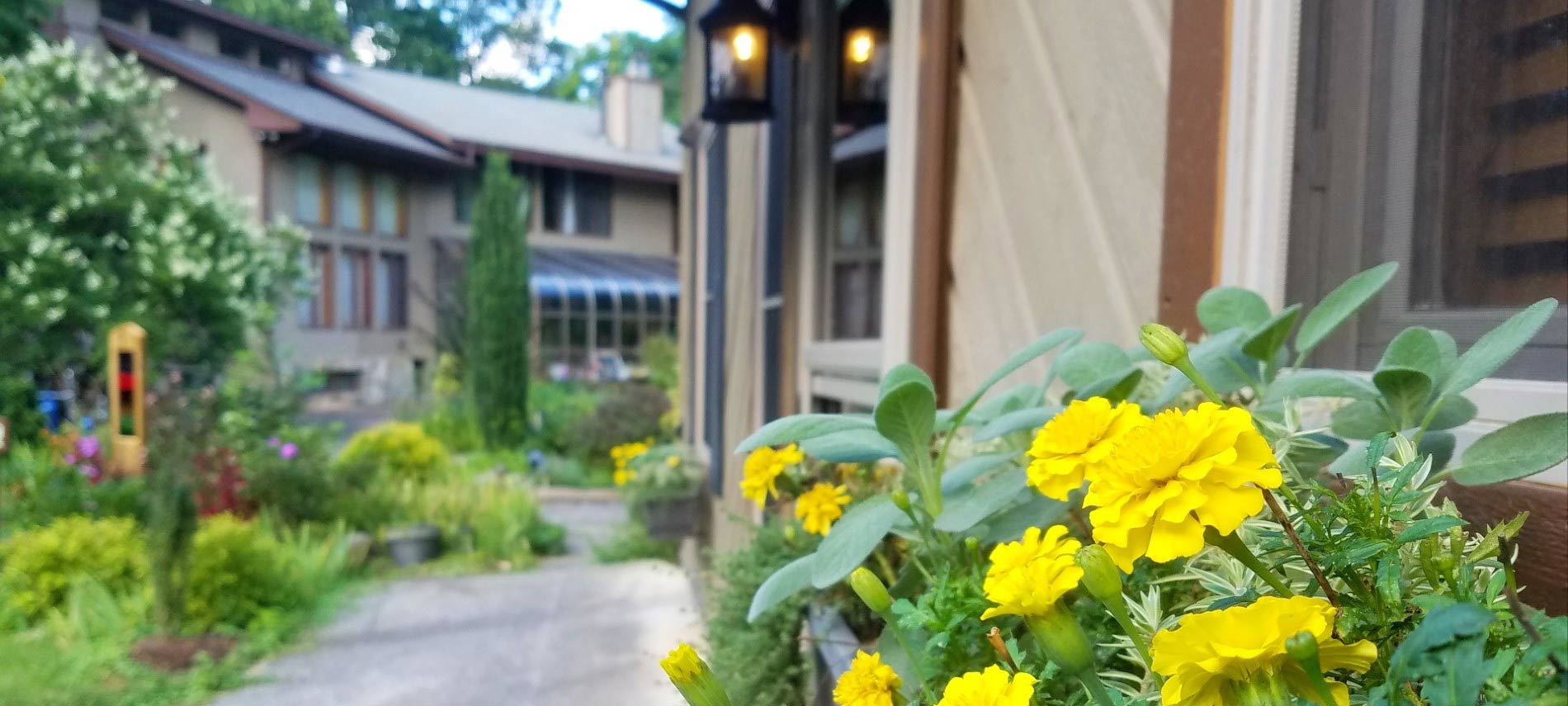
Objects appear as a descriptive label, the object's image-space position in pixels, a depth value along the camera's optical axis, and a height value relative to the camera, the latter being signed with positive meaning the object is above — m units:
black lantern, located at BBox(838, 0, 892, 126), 2.77 +0.74
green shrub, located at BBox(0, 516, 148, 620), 3.84 -1.03
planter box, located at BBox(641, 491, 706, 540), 5.31 -1.11
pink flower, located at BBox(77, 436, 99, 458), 5.20 -0.75
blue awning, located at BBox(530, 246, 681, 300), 14.36 +0.61
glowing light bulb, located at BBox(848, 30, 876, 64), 2.80 +0.79
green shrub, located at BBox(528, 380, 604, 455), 10.36 -1.15
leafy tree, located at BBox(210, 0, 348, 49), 18.70 +5.85
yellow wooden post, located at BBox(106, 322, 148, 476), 5.13 -0.49
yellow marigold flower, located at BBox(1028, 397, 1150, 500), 0.53 -0.06
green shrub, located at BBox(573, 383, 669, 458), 9.73 -1.07
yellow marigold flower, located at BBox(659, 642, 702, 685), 0.63 -0.23
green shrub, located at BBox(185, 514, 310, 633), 3.80 -1.11
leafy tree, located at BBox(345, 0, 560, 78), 21.88 +6.65
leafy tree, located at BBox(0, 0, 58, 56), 9.09 +2.70
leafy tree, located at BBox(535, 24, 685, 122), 21.23 +5.91
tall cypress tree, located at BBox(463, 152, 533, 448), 10.40 +0.03
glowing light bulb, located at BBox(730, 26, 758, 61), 3.24 +0.92
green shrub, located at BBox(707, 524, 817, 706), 1.52 -0.54
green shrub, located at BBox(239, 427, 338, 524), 5.48 -0.98
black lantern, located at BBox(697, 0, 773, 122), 3.24 +0.86
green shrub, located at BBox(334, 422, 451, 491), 6.55 -0.99
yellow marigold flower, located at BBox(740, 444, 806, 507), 1.41 -0.22
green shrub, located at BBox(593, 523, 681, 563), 5.65 -1.37
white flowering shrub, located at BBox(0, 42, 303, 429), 7.62 +0.70
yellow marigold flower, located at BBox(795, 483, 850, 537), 1.25 -0.25
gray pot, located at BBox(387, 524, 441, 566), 5.57 -1.34
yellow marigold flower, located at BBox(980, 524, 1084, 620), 0.52 -0.14
